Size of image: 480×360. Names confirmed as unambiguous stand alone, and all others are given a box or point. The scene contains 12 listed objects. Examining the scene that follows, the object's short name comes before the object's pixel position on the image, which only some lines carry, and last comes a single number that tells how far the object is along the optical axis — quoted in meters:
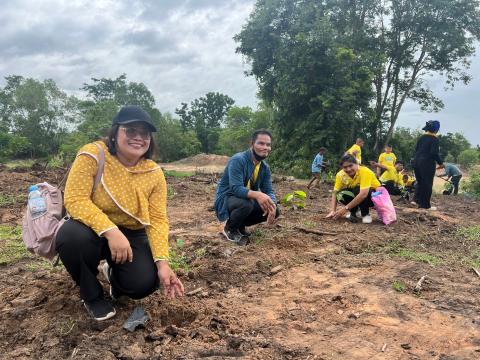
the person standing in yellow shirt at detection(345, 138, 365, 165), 11.47
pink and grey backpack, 2.42
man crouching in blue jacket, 4.32
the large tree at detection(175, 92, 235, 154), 55.44
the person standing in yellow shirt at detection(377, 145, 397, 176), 10.87
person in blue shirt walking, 12.13
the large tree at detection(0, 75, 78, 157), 30.05
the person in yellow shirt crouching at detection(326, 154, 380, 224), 5.50
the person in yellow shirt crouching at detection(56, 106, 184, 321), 2.34
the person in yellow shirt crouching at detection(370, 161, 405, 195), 9.98
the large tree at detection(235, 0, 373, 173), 17.80
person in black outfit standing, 6.92
